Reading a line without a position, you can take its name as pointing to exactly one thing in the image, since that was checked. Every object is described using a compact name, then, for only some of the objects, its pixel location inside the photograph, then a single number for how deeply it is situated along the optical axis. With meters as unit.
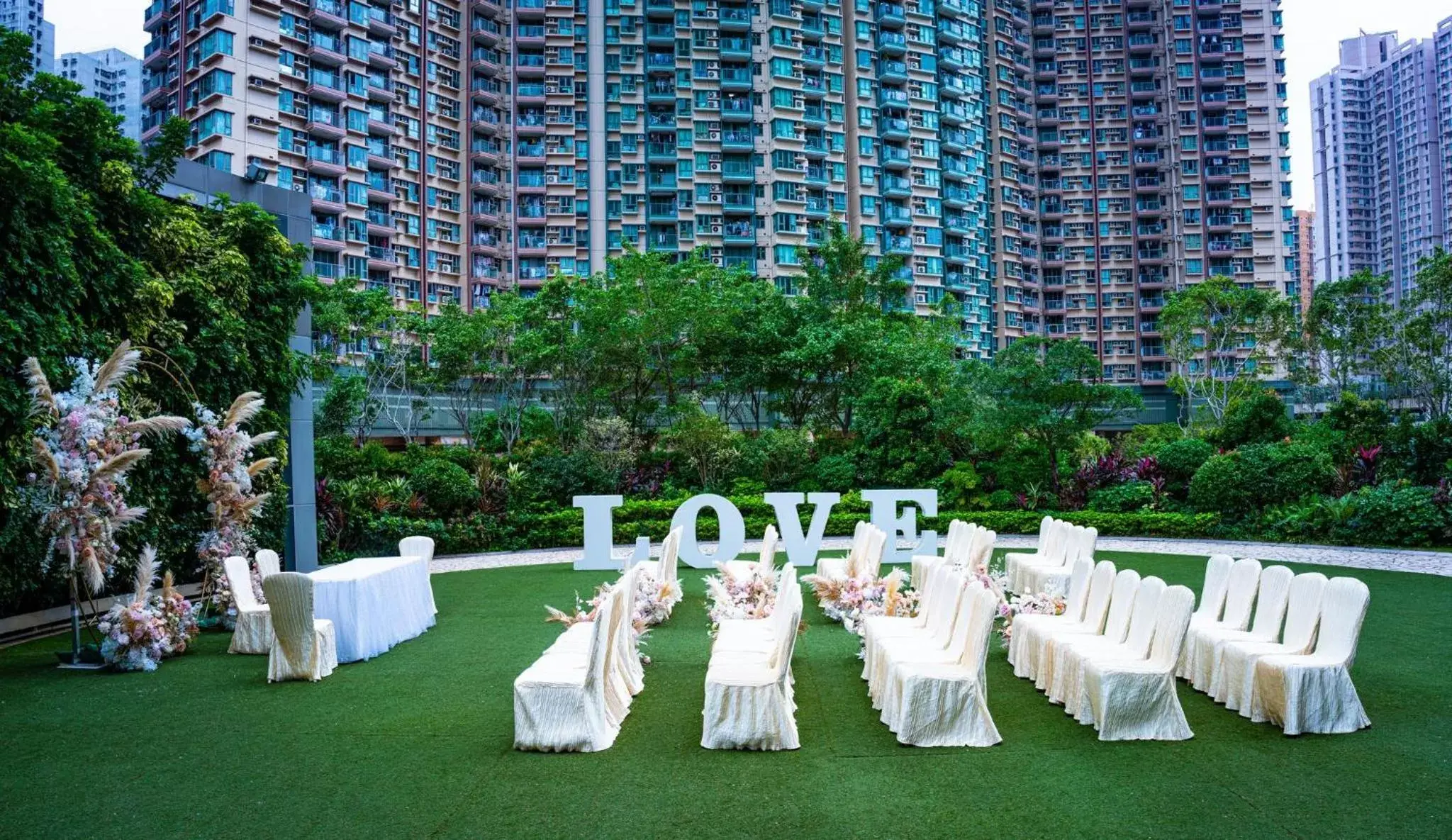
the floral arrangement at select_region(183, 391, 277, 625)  9.98
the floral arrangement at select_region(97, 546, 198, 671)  8.23
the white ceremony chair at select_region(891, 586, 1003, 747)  5.67
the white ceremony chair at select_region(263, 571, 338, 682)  7.76
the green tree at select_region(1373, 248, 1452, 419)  26.09
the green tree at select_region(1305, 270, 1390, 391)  31.45
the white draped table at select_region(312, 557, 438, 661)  8.56
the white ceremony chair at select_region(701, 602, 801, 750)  5.67
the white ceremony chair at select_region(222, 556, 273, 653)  8.99
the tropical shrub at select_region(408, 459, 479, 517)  17.72
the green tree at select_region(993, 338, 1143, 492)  18.31
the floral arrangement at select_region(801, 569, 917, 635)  8.34
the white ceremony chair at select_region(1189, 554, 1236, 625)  7.34
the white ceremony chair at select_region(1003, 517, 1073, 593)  11.18
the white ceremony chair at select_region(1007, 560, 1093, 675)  7.49
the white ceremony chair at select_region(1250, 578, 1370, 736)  5.71
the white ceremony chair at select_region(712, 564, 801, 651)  6.49
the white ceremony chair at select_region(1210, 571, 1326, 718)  6.13
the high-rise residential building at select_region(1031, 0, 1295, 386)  58.72
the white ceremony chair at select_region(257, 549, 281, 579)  9.49
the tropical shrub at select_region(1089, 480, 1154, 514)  18.48
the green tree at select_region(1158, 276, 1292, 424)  36.81
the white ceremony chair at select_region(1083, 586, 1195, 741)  5.71
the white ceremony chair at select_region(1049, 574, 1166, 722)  6.12
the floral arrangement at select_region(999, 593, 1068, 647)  8.06
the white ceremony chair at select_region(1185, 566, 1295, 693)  6.59
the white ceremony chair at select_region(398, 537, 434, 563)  10.94
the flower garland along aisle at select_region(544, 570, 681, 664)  8.93
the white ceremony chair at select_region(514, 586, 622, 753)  5.69
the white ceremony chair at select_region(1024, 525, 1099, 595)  9.98
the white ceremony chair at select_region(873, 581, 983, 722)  6.04
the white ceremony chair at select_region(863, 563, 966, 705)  6.64
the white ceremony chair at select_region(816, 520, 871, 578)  10.56
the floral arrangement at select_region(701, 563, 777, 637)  8.32
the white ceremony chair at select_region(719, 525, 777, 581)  9.34
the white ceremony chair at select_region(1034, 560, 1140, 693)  6.68
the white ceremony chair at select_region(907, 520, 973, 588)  9.81
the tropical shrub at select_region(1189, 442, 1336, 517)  16.77
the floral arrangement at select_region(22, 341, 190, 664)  8.18
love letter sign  13.89
